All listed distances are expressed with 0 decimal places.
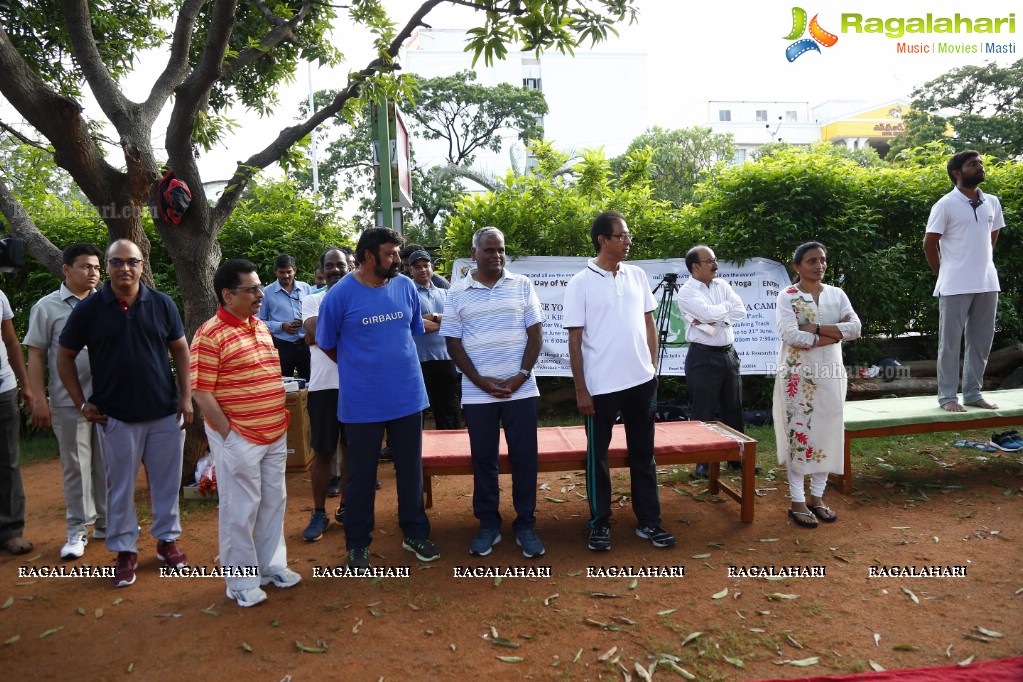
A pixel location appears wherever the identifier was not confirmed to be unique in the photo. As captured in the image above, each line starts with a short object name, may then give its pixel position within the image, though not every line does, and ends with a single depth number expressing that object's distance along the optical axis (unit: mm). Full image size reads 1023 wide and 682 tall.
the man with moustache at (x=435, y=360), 6438
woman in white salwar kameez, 4770
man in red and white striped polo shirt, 3676
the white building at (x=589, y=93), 49844
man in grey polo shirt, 4605
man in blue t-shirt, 4066
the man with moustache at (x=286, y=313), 6855
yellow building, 60188
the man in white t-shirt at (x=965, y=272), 5637
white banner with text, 7879
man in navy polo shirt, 4078
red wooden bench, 4711
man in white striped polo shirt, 4258
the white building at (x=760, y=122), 61094
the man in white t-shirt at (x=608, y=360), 4281
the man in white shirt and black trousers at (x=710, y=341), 5695
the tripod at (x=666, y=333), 7324
